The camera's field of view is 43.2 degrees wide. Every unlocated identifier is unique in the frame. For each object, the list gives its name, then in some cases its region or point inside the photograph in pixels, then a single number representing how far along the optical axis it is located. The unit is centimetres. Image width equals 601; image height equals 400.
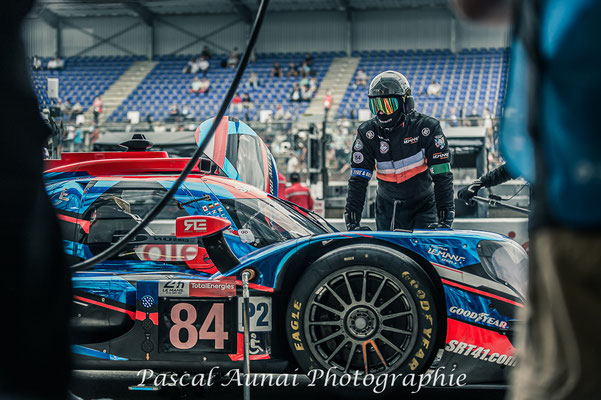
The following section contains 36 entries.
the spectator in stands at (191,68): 3306
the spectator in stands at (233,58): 3309
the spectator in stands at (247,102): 2818
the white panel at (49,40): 3428
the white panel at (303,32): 3381
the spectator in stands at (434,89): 2716
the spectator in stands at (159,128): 1503
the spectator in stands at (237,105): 2771
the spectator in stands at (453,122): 1341
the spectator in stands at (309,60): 3247
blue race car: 407
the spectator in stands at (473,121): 1352
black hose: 281
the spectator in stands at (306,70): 3145
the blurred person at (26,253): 141
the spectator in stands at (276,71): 3183
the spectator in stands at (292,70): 3170
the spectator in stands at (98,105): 2815
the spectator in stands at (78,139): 1504
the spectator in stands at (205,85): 3080
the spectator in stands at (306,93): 2934
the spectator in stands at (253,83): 3098
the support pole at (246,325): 408
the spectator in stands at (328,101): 2729
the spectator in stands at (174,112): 2712
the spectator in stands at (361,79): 2956
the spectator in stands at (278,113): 2681
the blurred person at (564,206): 135
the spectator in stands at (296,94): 2931
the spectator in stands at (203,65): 3297
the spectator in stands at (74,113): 2423
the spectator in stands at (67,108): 2446
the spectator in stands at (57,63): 3438
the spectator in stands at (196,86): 3093
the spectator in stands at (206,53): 3381
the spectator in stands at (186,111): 2730
